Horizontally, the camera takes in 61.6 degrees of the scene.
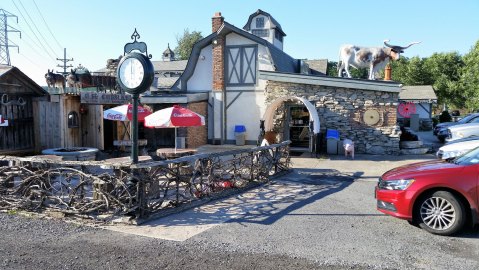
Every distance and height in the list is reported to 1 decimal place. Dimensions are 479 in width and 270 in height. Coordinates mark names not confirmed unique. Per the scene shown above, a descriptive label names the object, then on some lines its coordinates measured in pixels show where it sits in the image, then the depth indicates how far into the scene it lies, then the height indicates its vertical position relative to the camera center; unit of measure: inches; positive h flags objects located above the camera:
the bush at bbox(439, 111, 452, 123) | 1165.7 +20.4
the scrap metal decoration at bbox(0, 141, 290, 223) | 259.0 -41.7
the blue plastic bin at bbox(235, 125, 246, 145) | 701.9 -13.3
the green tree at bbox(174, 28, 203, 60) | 2198.6 +466.0
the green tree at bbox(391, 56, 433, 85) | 1652.6 +217.9
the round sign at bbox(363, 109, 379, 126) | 590.2 +11.7
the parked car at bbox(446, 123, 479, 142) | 612.7 -11.0
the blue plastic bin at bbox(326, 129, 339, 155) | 594.2 -23.4
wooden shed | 479.5 +22.0
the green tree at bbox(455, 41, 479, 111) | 1042.7 +126.2
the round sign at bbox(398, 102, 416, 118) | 1027.9 +39.9
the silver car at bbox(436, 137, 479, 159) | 473.7 -28.1
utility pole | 1525.3 +263.3
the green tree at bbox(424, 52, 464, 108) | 1499.4 +189.9
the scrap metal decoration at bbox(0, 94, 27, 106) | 476.9 +34.2
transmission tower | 1359.5 +319.2
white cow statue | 622.8 +109.4
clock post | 263.6 +34.0
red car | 223.1 -41.1
